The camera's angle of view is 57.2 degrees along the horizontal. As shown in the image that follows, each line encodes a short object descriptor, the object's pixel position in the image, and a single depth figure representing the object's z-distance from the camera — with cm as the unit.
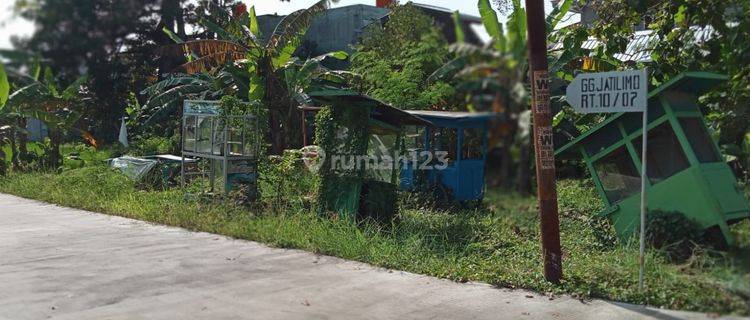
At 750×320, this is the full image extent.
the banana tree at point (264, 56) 1442
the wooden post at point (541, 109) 652
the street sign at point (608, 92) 643
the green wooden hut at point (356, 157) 1029
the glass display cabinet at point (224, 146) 1231
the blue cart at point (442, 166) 1222
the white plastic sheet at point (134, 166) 1541
